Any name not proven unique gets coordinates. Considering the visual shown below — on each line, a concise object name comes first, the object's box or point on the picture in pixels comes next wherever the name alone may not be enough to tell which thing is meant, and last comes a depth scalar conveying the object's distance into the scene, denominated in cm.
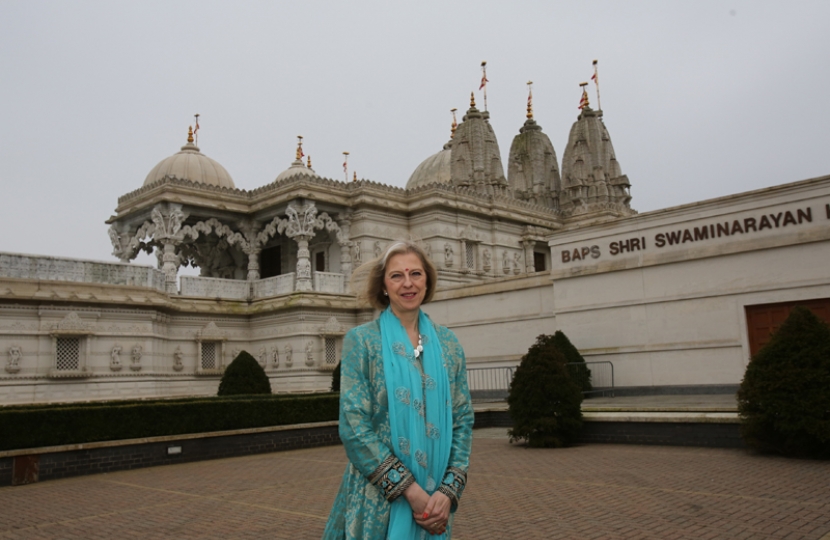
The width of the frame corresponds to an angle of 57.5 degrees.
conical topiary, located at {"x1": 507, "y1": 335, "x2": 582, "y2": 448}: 1495
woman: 393
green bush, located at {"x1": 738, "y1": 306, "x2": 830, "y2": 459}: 1160
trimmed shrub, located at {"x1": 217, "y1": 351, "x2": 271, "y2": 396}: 2508
